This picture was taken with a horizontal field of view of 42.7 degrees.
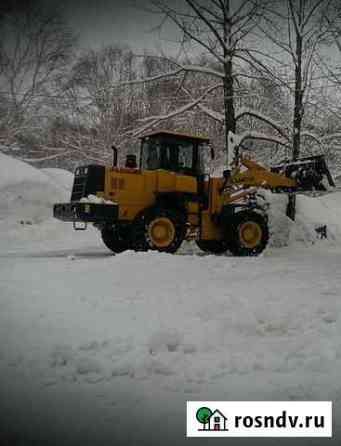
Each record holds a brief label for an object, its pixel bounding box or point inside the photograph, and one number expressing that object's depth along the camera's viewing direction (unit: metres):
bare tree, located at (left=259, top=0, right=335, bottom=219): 11.52
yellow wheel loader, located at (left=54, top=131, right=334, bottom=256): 8.21
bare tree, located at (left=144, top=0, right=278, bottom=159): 11.29
